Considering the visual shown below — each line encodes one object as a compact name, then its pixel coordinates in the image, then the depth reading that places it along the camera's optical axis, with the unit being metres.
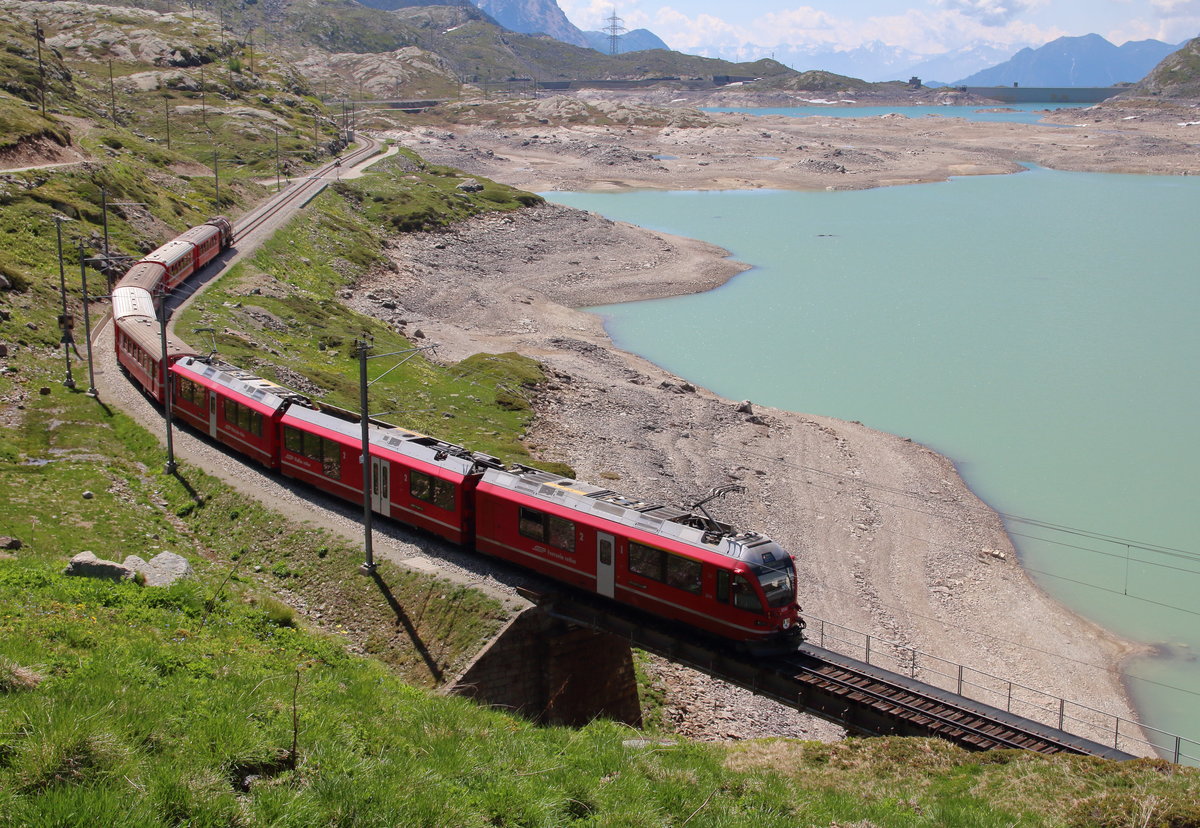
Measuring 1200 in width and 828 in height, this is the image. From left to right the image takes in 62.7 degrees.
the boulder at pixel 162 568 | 25.36
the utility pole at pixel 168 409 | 36.84
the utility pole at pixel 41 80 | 104.54
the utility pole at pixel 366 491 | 28.09
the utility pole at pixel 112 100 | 125.57
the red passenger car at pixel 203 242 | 69.06
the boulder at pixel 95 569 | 23.88
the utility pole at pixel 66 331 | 46.28
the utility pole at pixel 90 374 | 43.82
